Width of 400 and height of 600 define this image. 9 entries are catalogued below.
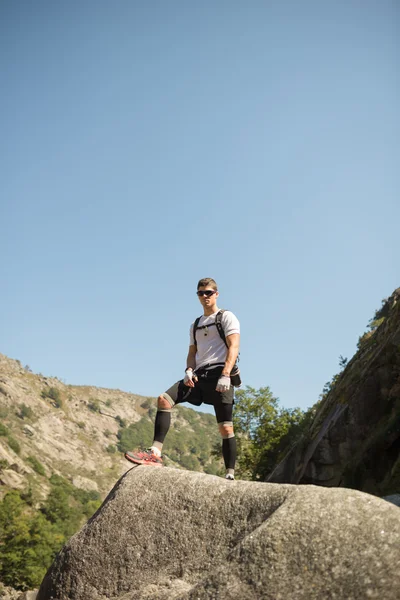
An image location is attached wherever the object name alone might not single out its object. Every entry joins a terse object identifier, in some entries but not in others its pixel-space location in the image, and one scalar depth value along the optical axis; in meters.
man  7.09
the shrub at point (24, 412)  160.00
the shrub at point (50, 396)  194.88
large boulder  4.11
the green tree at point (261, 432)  42.41
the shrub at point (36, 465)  127.33
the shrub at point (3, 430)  128.88
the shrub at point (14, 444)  127.06
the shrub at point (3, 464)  104.58
